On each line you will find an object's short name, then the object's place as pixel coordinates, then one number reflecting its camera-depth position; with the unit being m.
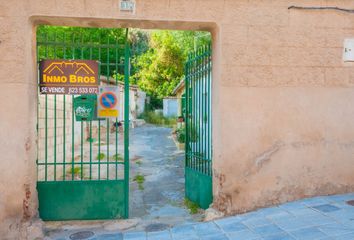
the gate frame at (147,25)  4.81
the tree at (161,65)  25.83
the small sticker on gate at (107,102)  5.26
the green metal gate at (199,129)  5.73
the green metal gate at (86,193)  5.10
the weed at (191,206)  5.88
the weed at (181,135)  14.16
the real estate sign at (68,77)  5.04
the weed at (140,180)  7.95
